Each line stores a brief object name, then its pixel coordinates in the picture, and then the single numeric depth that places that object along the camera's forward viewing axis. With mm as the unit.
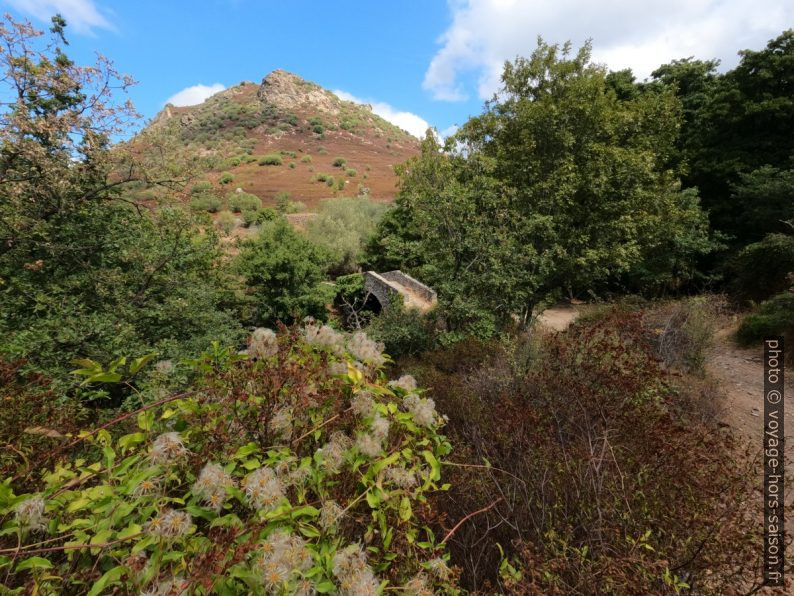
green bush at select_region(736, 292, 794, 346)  8789
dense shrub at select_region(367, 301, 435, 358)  9961
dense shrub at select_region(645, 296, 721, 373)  7489
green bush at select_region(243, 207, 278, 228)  30542
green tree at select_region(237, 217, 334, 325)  15602
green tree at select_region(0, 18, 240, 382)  5871
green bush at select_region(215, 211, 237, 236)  29178
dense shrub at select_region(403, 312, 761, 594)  1890
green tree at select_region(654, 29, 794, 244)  14695
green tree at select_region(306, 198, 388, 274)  24031
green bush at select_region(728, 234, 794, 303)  10992
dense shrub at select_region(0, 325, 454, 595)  974
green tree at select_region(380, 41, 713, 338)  9430
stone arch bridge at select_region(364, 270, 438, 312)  14867
